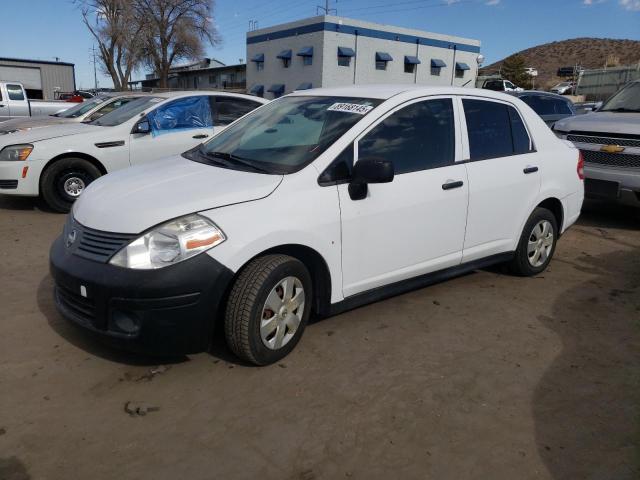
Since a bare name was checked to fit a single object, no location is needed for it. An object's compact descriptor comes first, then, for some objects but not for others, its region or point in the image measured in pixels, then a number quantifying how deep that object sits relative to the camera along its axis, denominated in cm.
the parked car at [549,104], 1236
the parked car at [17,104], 1658
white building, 3356
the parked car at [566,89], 4338
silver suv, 681
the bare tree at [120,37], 3947
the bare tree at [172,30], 4125
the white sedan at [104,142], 687
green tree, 5362
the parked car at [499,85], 2912
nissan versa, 295
